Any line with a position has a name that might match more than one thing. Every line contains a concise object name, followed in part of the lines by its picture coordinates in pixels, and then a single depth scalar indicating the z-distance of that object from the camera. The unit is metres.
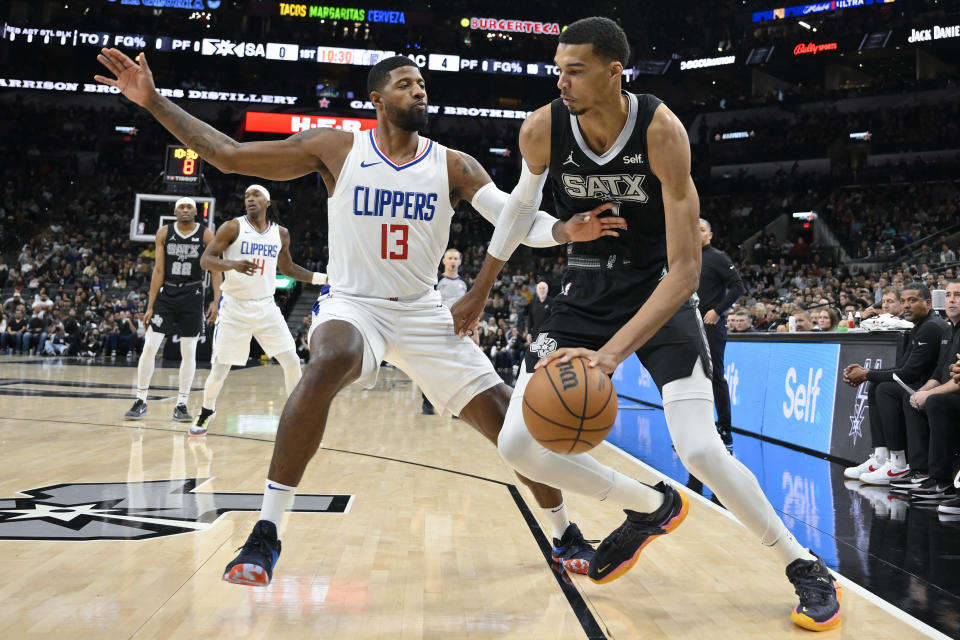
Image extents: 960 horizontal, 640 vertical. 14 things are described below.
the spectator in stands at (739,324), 9.98
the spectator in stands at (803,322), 9.95
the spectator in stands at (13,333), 21.02
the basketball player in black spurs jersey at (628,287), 2.66
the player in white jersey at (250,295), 6.76
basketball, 2.48
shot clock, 17.36
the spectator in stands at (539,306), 11.05
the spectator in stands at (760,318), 12.34
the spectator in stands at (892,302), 6.03
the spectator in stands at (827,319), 8.05
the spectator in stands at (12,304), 22.02
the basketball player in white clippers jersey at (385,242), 3.11
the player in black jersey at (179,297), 7.70
